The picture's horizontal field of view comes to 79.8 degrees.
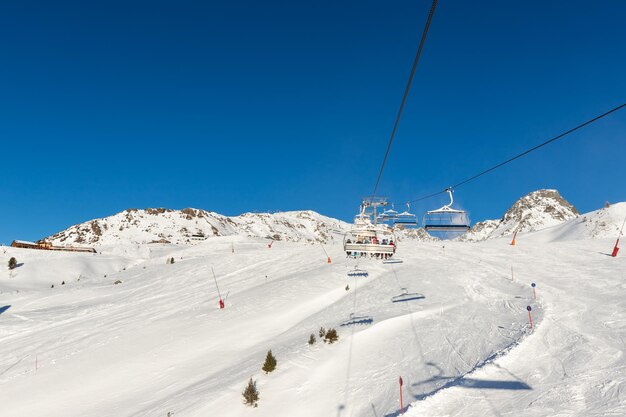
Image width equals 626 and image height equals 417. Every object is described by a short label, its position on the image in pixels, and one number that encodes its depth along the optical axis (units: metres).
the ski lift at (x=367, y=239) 21.23
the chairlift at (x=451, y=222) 23.73
